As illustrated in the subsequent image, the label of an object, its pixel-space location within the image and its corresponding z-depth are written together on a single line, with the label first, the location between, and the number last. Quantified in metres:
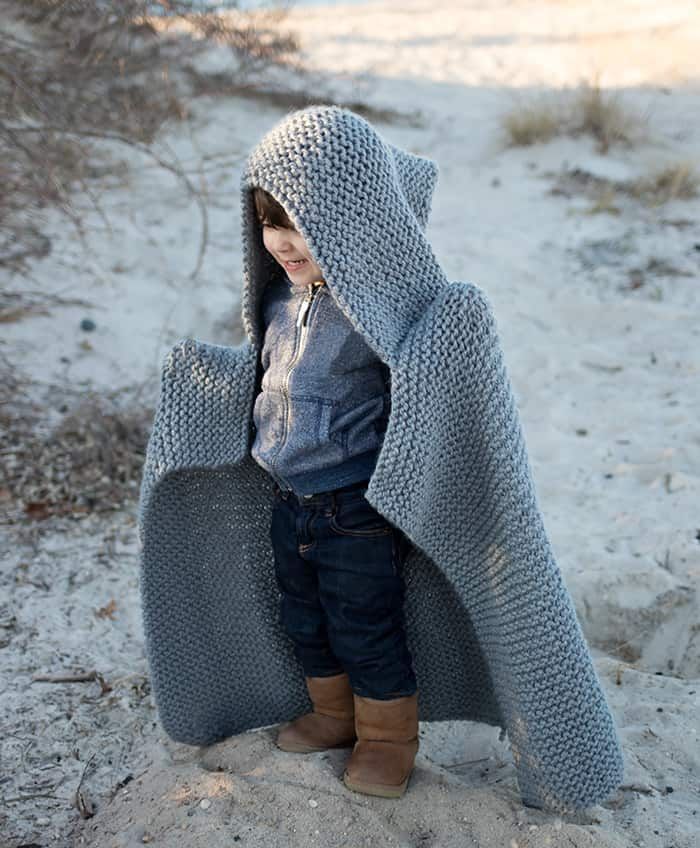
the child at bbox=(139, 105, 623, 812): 1.89
